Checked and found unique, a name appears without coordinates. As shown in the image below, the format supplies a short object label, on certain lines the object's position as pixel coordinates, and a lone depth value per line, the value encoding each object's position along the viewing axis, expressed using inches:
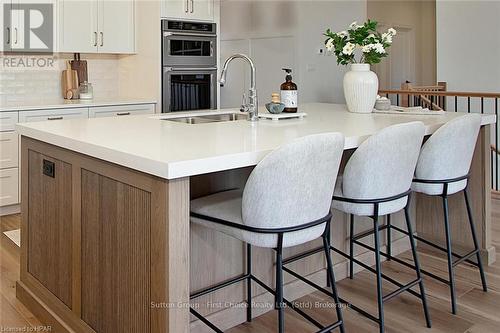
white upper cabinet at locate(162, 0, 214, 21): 197.3
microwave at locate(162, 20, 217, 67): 199.5
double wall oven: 200.8
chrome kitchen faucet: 115.3
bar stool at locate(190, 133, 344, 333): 74.2
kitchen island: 71.6
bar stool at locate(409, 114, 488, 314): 107.9
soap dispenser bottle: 122.9
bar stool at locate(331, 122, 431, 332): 91.3
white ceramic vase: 135.7
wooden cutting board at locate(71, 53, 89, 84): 204.6
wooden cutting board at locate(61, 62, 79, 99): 201.5
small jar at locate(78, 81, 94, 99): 202.4
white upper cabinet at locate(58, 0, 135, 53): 190.4
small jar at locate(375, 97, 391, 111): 141.4
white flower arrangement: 133.2
